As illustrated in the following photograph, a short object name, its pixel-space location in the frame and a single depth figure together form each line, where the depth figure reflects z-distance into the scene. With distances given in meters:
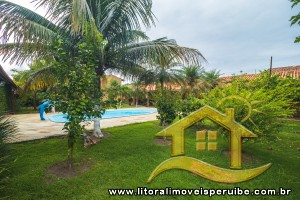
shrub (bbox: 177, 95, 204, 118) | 7.12
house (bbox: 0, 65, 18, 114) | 13.11
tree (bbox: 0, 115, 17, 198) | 3.29
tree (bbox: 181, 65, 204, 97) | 19.58
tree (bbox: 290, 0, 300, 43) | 3.61
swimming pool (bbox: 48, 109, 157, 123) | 11.48
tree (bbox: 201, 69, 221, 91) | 20.22
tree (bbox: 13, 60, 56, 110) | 6.75
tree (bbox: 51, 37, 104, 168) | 3.56
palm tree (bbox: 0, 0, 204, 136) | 4.12
